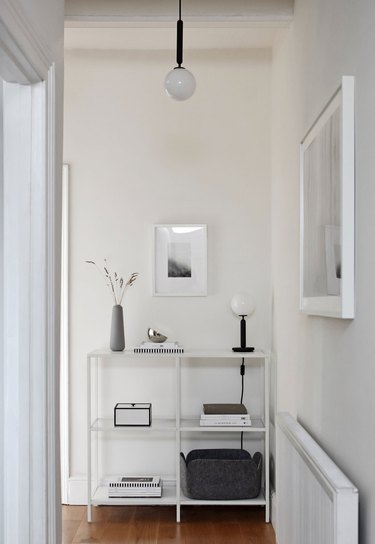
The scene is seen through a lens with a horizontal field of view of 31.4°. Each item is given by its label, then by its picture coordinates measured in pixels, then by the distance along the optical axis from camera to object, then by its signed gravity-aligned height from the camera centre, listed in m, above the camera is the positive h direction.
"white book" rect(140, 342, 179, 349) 3.61 -0.36
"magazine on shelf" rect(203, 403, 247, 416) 3.58 -0.71
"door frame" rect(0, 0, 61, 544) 1.89 -0.08
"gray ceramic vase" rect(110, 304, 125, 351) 3.63 -0.28
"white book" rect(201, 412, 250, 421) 3.55 -0.74
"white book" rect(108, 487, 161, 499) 3.59 -1.16
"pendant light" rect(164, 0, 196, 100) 2.83 +0.83
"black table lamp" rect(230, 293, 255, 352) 3.71 -0.16
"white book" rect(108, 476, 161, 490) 3.60 -1.11
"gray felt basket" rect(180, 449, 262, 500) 3.47 -1.05
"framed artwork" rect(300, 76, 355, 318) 1.78 +0.21
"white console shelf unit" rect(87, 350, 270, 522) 3.50 -0.80
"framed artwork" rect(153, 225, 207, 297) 3.83 +0.10
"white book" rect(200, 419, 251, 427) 3.54 -0.77
